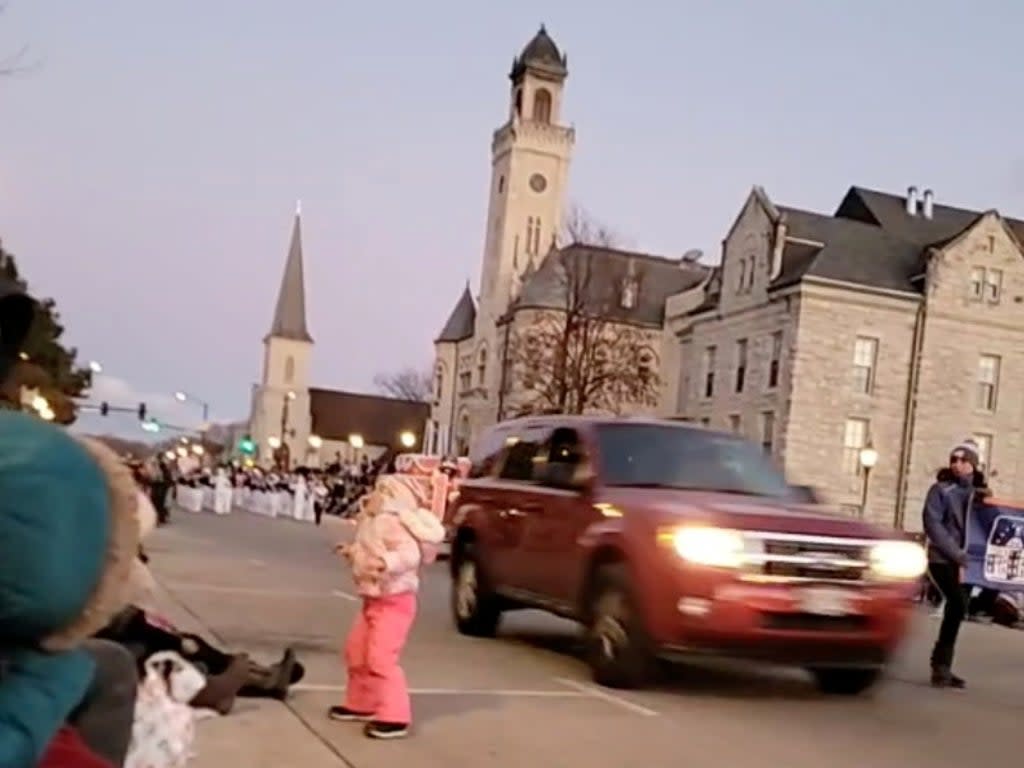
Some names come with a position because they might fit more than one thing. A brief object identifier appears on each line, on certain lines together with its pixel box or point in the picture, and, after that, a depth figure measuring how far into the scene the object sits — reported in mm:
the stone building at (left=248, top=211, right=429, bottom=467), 135250
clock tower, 89188
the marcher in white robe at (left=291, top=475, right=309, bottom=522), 46344
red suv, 8547
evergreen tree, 37094
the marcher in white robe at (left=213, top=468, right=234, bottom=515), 47000
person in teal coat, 1804
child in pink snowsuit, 6898
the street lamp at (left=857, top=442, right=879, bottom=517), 35375
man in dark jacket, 10336
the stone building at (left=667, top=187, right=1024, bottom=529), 45281
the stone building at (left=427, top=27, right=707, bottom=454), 74812
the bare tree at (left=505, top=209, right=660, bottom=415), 44469
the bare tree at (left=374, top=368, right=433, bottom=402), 127938
